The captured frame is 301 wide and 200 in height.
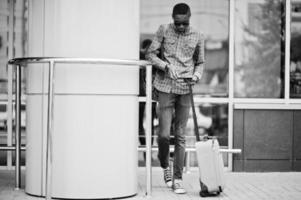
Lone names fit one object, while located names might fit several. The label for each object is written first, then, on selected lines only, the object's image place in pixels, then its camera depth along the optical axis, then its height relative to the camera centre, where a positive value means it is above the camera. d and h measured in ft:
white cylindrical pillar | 20.79 -0.11
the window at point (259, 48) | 30.83 +2.37
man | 22.79 +0.82
